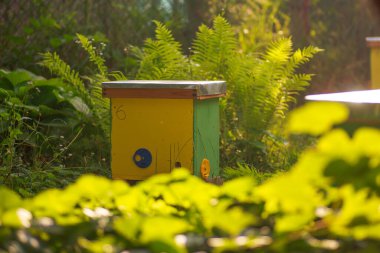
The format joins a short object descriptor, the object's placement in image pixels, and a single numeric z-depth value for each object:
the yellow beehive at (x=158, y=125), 6.22
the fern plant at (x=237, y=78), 8.20
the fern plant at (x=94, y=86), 7.89
